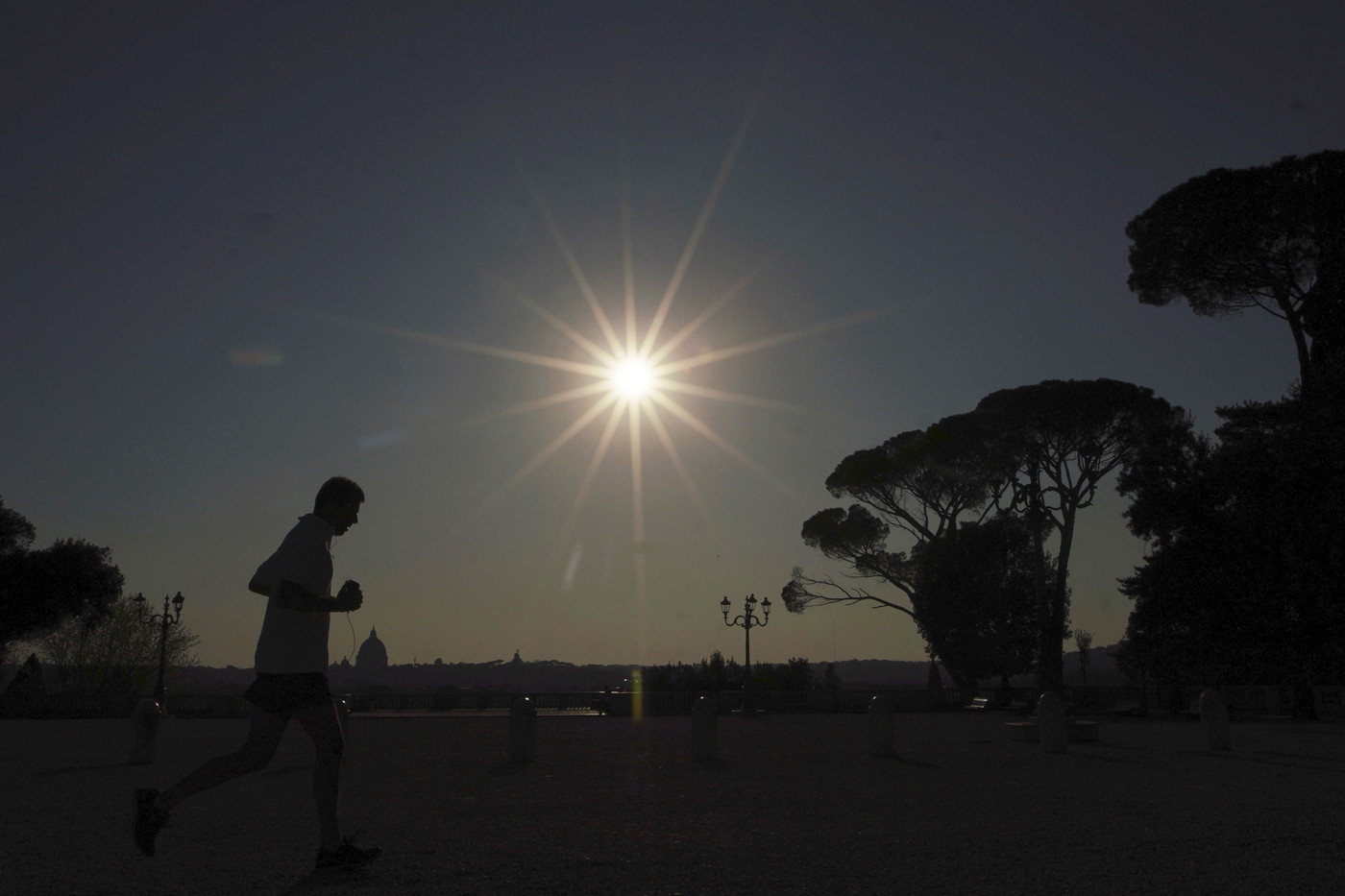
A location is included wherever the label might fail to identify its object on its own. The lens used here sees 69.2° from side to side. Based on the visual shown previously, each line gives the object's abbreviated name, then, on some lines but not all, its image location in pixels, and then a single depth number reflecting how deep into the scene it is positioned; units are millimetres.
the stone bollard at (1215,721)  13211
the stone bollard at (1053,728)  13070
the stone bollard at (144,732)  11695
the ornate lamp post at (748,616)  34719
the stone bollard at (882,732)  12680
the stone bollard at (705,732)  12383
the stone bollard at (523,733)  12406
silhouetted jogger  4258
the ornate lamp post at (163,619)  32500
